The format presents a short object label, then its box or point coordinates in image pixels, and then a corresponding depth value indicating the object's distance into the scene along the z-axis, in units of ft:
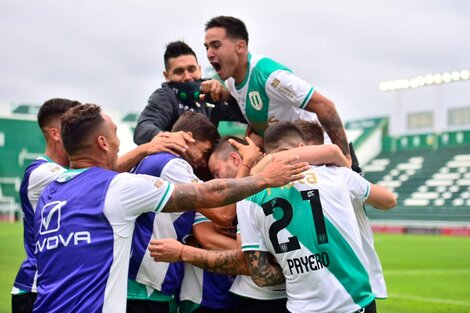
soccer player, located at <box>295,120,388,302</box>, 15.01
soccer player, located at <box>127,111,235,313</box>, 13.15
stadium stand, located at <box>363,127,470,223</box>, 148.97
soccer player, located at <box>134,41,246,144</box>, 16.51
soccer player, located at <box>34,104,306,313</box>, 11.34
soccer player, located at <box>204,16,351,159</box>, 16.67
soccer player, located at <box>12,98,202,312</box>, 15.56
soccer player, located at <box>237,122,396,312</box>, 12.34
